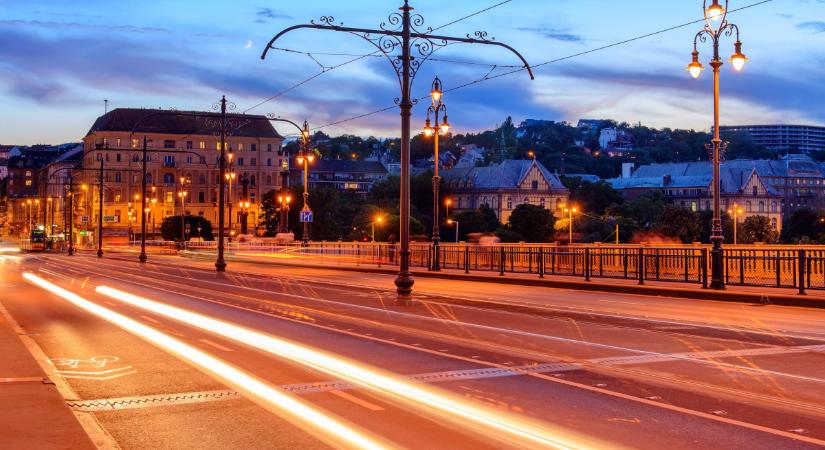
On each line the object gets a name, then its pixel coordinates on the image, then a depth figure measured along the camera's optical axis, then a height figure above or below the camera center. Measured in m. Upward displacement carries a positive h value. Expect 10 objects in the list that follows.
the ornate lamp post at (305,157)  49.38 +3.94
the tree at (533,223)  124.31 +0.66
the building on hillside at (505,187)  180.88 +8.02
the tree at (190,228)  125.61 +0.07
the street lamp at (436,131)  39.75 +4.45
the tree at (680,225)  94.56 +0.28
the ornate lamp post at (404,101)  25.75 +3.56
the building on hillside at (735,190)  179.50 +7.45
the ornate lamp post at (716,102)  26.08 +3.66
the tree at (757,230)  97.88 -0.26
